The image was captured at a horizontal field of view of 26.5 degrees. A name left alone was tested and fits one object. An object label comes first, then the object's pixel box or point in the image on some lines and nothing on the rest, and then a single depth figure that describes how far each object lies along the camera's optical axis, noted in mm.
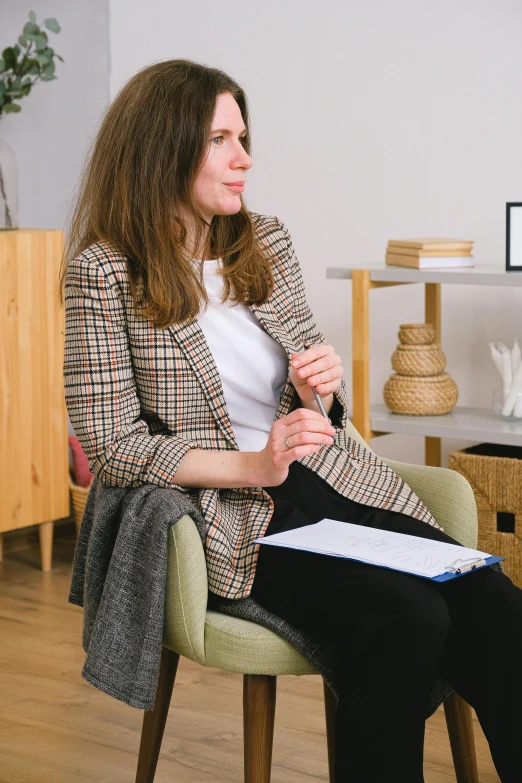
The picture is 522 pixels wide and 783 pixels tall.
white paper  1489
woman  1454
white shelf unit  2609
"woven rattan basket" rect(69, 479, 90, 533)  3301
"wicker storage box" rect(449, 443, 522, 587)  2648
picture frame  2604
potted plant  3115
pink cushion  3395
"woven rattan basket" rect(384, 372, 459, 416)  2791
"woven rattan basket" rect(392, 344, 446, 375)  2785
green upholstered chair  1532
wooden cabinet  3057
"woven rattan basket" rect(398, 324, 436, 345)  2791
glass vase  3105
